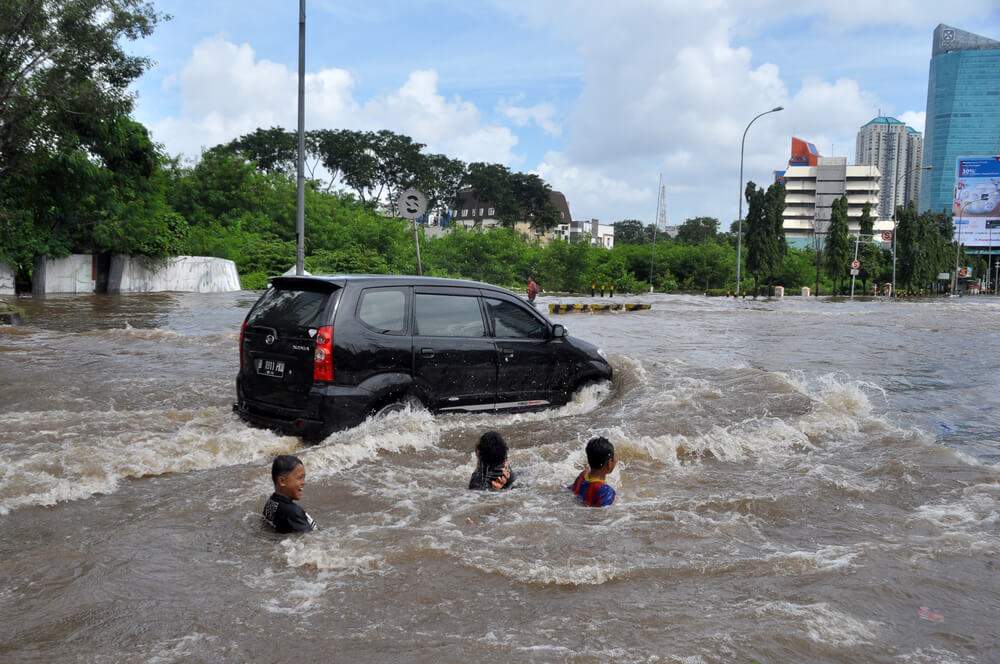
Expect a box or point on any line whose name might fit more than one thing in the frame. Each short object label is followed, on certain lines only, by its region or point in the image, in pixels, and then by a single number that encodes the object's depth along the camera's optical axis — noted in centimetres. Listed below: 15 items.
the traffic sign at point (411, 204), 1228
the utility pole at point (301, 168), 1568
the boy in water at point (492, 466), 539
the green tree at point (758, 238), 6481
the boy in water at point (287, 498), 454
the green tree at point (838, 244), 7062
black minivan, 634
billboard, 8819
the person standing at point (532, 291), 3262
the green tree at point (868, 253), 7244
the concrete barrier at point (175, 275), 3184
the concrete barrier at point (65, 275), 2916
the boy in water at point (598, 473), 520
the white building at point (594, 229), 13175
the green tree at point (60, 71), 1744
